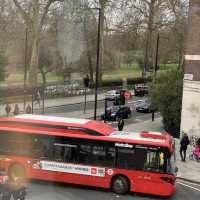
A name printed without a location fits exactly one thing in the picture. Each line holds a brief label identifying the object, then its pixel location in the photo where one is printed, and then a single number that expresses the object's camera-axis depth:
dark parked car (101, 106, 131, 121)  39.03
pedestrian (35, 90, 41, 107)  45.94
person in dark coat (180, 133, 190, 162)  23.67
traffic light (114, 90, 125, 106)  34.51
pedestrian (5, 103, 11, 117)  36.28
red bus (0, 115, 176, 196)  17.11
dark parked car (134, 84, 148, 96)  59.91
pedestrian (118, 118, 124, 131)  30.52
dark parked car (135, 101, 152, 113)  45.12
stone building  28.70
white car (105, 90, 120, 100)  54.06
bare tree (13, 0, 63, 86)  56.30
